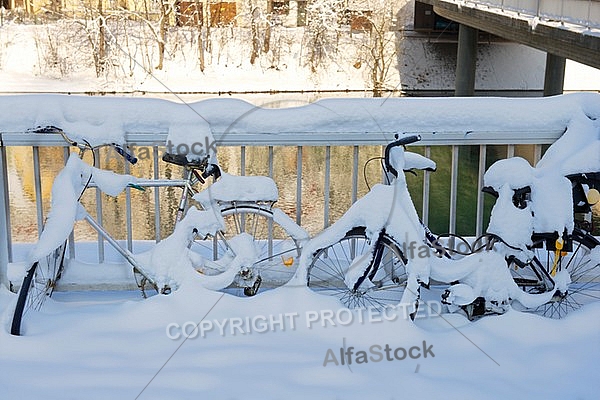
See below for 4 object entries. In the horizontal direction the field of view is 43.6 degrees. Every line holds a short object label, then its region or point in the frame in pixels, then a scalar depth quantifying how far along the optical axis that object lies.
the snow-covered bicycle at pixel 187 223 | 3.53
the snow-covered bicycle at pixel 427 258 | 3.47
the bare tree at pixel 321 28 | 24.05
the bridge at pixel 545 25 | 11.77
